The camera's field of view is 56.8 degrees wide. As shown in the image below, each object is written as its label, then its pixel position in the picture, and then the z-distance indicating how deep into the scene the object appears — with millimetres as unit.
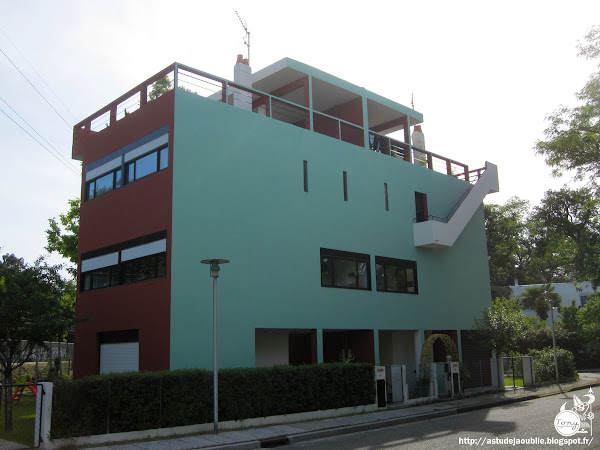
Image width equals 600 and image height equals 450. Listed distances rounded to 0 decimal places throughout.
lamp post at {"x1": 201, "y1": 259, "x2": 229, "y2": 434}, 13555
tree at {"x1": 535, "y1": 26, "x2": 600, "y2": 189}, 20938
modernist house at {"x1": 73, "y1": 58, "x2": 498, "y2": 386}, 16609
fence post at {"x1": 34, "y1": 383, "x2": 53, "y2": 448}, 11312
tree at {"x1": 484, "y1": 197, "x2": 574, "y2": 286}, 54688
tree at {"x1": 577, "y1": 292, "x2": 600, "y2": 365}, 30172
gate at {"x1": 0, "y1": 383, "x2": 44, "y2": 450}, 11453
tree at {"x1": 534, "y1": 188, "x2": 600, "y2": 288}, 24094
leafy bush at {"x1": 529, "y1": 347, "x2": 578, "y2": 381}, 27906
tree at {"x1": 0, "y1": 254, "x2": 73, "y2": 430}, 15023
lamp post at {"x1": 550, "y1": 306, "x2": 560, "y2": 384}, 27516
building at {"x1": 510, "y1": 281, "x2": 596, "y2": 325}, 54438
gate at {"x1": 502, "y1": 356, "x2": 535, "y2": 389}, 25938
